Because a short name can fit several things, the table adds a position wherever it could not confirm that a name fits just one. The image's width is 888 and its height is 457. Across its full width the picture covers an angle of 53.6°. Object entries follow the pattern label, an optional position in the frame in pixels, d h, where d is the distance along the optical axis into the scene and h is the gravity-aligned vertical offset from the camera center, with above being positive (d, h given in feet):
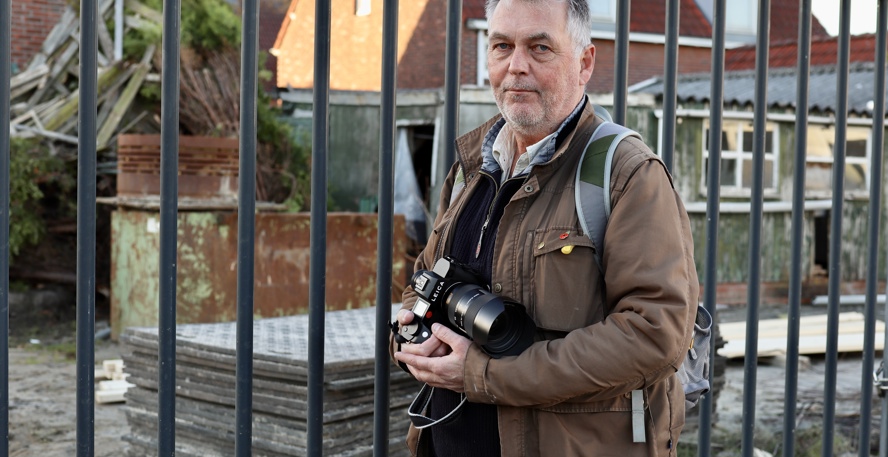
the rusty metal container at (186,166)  30.68 +1.07
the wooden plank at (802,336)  31.96 -4.93
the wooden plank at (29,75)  38.50 +5.22
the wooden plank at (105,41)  39.68 +6.99
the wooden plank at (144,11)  40.73 +8.62
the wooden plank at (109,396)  23.94 -5.48
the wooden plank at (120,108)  37.19 +3.72
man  5.79 -0.50
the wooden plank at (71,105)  36.76 +3.79
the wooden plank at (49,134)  35.45 +2.44
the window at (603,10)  59.93 +13.44
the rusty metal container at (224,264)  30.35 -2.33
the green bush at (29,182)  34.35 +0.50
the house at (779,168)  46.73 +2.21
